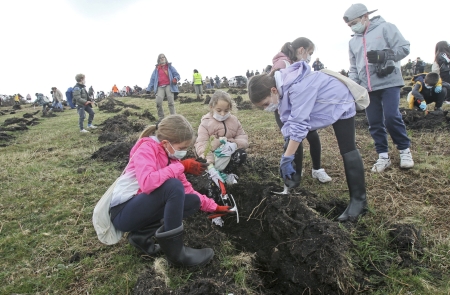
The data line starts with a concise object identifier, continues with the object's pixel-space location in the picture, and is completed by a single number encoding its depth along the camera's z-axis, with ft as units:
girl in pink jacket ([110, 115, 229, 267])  6.44
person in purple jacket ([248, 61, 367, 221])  7.75
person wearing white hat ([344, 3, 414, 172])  10.41
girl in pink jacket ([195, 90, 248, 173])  10.61
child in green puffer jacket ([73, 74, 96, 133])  26.32
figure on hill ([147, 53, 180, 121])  24.86
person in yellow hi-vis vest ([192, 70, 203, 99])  51.96
